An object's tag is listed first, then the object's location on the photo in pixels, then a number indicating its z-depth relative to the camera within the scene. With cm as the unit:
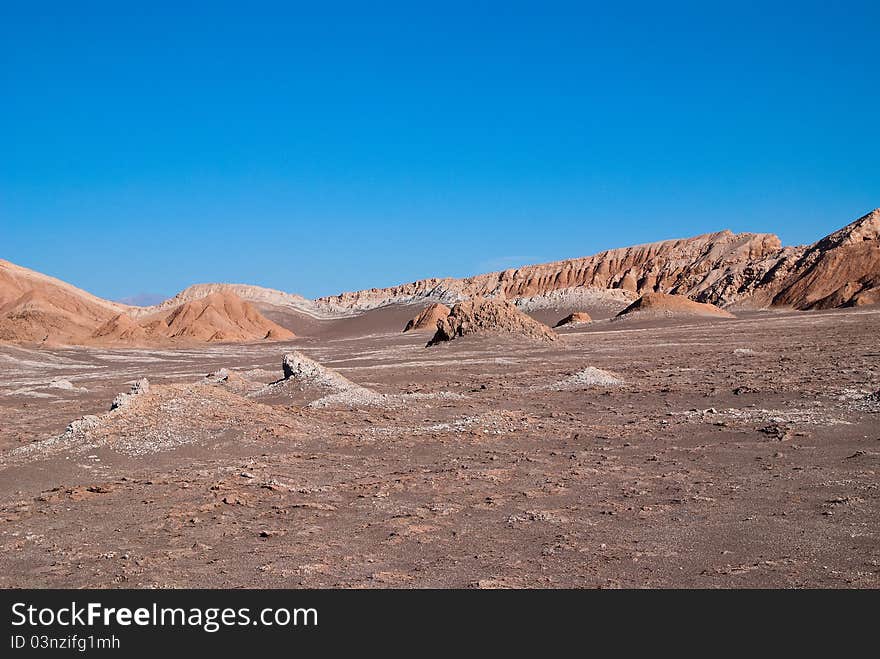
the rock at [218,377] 2468
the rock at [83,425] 1383
